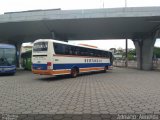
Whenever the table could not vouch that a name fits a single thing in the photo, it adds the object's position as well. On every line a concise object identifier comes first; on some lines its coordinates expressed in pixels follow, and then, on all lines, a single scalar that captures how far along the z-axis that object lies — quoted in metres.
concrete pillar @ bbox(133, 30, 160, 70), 17.02
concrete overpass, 12.05
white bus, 8.41
